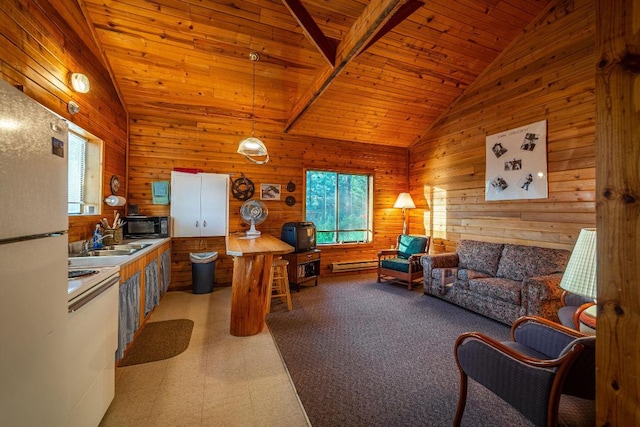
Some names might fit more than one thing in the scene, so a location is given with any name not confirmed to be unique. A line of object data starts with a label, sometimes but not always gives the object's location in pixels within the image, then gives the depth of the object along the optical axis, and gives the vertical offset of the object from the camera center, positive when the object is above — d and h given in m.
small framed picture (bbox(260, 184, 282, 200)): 4.86 +0.38
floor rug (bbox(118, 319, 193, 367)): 2.40 -1.28
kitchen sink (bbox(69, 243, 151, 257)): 2.63 -0.41
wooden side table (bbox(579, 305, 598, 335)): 1.65 -0.65
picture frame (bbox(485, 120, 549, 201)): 3.51 +0.72
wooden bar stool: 3.52 -0.88
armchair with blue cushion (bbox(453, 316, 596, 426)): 1.18 -0.78
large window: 5.38 +0.16
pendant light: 3.32 +0.81
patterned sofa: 2.83 -0.80
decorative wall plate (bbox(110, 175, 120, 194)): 3.60 +0.36
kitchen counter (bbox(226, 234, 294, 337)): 2.79 -0.79
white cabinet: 4.31 +0.13
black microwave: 3.82 -0.22
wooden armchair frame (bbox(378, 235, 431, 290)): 4.44 -0.99
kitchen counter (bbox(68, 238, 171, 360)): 2.19 -0.71
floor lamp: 5.34 +0.24
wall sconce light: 2.58 +1.23
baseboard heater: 5.32 -1.05
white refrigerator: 0.82 -0.18
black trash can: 4.18 -0.93
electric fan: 4.34 +0.02
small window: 2.87 +0.44
